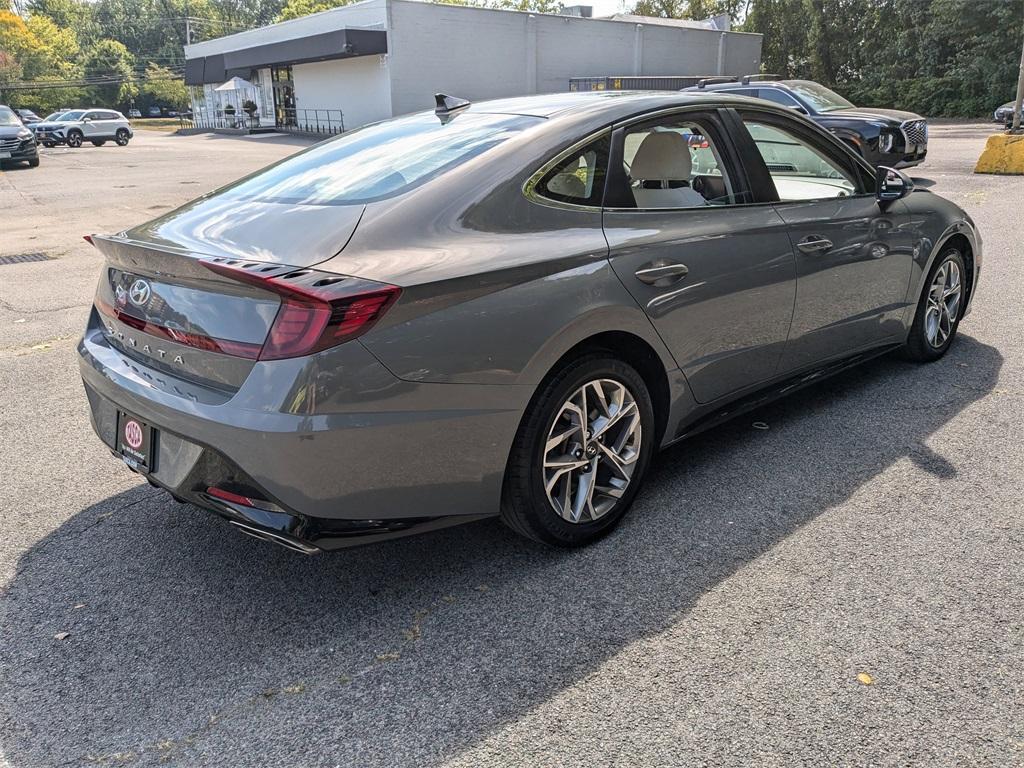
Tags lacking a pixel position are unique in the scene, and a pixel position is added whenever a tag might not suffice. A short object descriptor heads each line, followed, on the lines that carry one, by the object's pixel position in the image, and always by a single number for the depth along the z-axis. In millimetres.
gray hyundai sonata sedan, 2479
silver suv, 37438
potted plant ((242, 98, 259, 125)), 49125
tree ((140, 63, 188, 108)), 88938
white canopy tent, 49438
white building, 36688
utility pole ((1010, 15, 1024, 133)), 17653
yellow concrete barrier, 15305
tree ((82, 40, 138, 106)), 86625
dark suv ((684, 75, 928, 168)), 14023
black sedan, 26527
